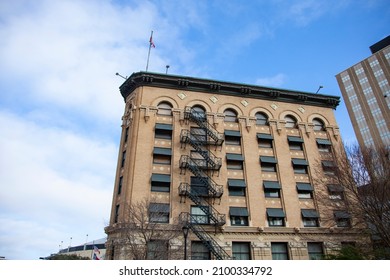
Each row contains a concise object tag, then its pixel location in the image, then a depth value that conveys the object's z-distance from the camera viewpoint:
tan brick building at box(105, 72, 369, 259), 25.25
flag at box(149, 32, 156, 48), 32.44
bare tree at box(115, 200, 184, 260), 20.86
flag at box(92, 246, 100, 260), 24.34
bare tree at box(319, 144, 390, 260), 18.27
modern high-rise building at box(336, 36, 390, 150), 76.31
